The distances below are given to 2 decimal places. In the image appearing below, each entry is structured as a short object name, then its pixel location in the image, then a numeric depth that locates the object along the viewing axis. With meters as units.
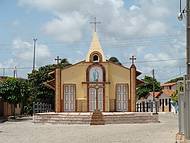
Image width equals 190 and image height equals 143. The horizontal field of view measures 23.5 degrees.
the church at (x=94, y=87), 40.75
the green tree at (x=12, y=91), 42.28
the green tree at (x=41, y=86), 60.85
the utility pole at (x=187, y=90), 15.84
